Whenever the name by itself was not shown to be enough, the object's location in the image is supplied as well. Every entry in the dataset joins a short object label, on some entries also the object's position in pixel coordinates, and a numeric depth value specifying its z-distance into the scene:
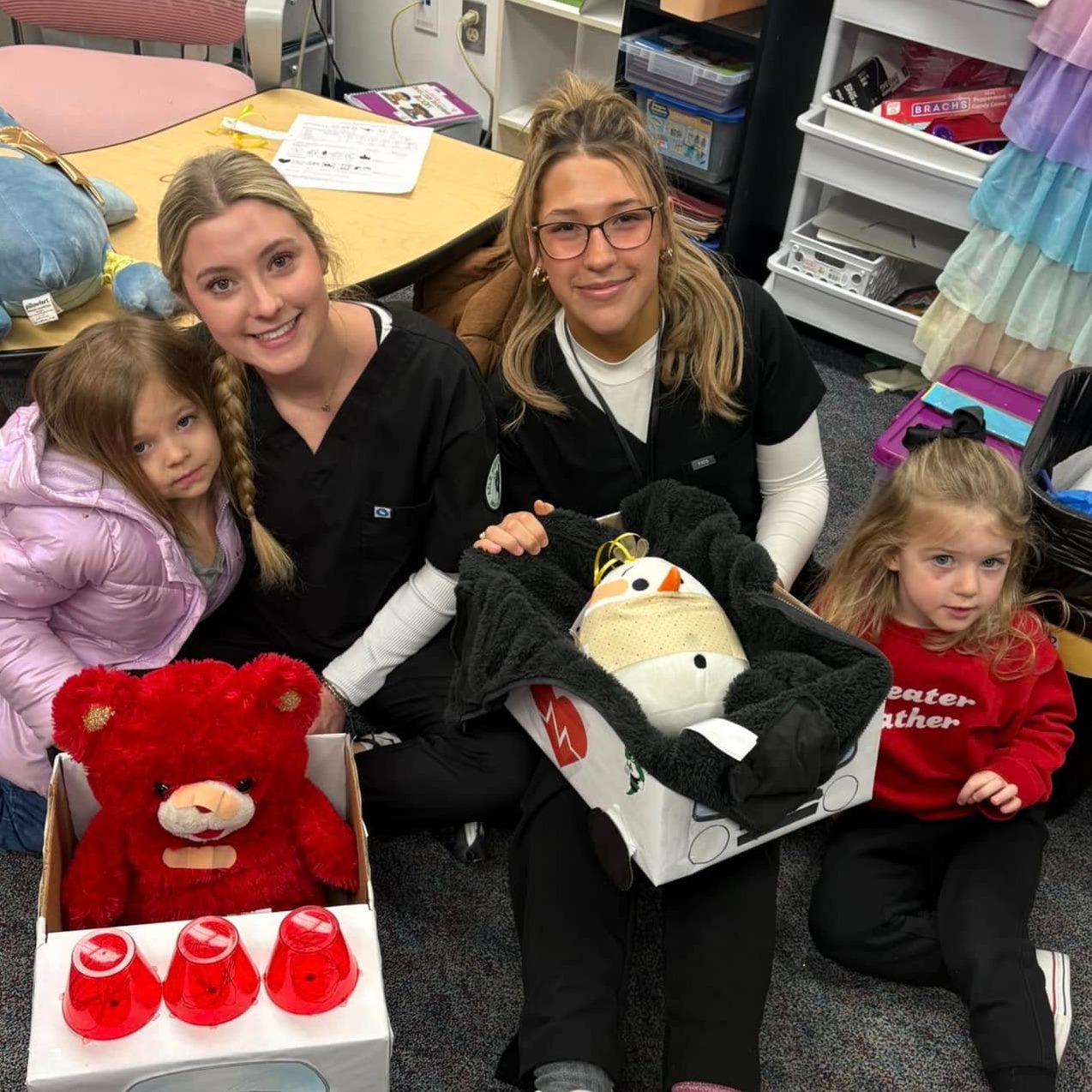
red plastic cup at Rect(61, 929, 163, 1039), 0.87
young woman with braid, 1.18
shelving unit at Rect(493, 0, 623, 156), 2.73
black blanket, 1.02
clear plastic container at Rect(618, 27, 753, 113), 2.24
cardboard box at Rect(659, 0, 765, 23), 2.16
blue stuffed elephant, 1.30
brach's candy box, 2.00
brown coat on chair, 1.49
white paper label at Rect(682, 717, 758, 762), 1.01
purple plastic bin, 1.87
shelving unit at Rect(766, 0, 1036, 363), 1.90
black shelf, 2.21
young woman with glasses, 1.11
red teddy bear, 1.03
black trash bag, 1.28
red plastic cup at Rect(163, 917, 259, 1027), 0.88
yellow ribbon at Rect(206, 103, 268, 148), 1.77
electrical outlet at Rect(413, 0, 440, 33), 3.11
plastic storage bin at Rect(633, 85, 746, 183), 2.33
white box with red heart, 1.04
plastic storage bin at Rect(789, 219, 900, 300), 2.22
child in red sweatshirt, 1.25
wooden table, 1.42
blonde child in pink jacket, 1.13
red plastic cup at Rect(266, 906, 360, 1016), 0.90
